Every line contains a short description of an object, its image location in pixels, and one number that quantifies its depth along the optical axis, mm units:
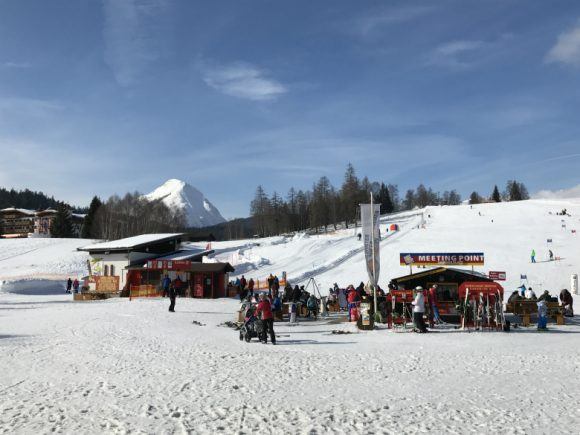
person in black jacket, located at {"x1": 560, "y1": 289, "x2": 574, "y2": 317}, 21484
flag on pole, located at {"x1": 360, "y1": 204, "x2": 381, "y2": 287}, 19328
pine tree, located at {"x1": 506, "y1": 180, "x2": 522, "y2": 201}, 155500
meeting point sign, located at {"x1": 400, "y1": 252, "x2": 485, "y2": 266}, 25406
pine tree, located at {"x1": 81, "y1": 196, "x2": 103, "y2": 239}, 99369
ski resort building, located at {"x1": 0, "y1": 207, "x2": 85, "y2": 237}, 127062
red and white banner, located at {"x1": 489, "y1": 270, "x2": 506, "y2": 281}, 23275
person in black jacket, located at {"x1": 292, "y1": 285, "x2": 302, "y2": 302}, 22728
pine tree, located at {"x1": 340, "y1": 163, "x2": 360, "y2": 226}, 103500
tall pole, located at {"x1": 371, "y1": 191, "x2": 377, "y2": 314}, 19091
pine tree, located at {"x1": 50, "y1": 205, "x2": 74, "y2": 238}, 97188
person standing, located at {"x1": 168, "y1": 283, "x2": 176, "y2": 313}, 20534
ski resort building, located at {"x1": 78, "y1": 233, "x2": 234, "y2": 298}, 32031
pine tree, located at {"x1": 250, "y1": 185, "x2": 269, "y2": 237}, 111706
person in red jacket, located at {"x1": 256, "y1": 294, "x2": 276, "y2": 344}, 13531
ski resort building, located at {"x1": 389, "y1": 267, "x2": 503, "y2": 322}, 21938
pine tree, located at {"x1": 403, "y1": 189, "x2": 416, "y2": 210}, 173500
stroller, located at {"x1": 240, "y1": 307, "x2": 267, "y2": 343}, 13797
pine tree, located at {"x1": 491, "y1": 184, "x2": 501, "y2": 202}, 156938
